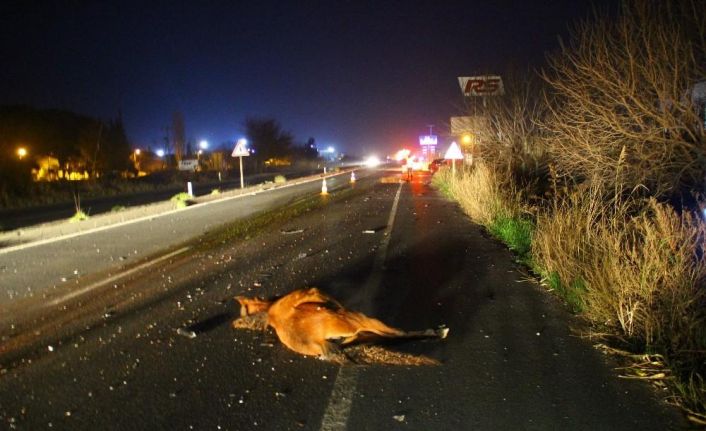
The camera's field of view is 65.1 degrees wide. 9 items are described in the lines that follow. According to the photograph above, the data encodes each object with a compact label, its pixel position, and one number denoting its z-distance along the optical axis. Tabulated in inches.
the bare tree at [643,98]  295.6
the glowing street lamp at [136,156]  2552.9
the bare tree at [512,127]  775.7
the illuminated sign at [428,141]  2696.6
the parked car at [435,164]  1899.1
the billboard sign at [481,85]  847.3
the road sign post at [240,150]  1216.8
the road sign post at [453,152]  908.2
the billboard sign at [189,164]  2007.9
